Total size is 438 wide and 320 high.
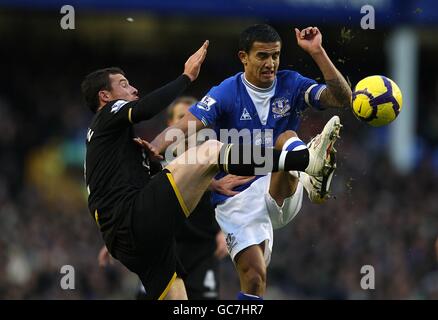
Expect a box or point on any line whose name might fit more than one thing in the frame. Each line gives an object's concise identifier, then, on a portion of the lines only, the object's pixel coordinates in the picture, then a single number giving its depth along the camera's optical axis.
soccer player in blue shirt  15.84
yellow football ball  15.50
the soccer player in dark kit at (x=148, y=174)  14.77
